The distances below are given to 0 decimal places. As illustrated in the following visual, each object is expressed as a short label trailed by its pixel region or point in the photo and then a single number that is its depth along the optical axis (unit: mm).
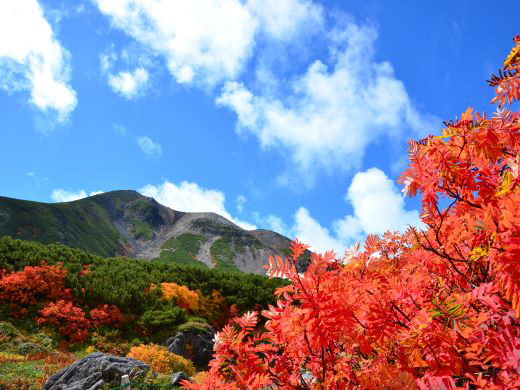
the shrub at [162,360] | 10133
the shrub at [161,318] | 14906
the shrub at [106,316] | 14078
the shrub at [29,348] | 10961
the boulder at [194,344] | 13414
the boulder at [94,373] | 6600
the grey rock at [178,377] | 7412
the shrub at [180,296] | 17094
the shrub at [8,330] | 11711
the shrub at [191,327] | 14109
